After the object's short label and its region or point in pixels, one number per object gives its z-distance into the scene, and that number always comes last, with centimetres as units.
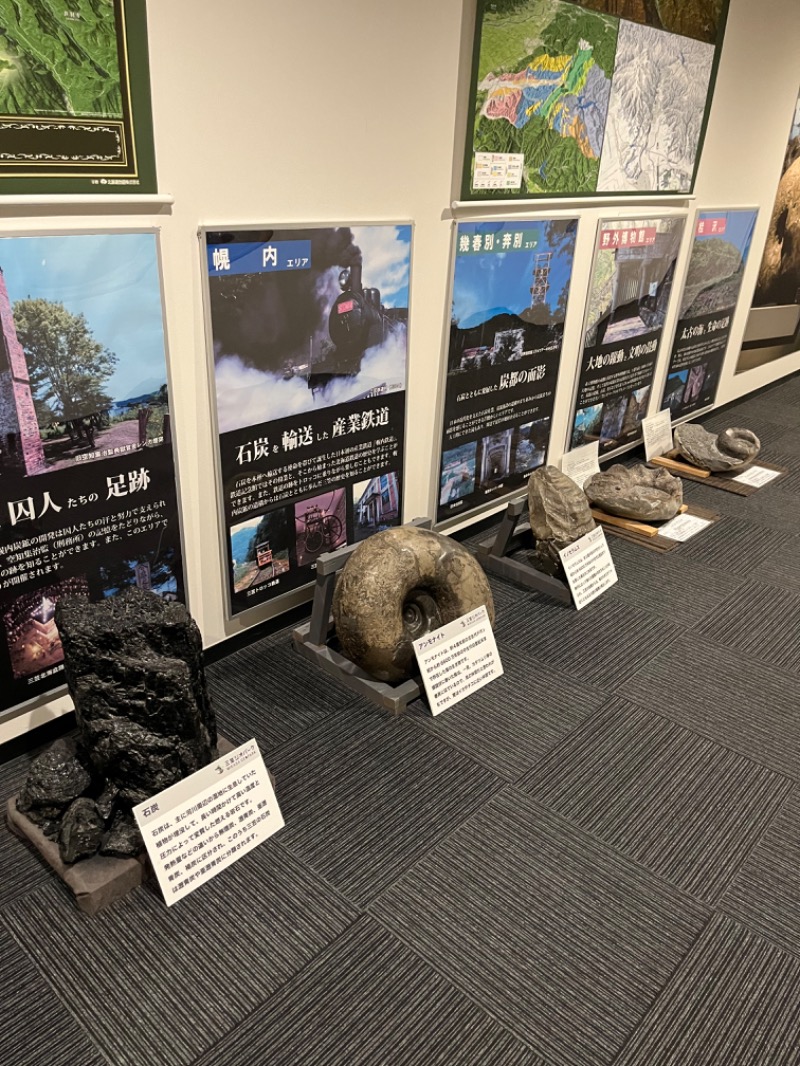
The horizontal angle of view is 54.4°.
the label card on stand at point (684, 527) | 358
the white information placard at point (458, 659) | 234
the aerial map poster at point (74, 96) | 162
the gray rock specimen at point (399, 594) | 230
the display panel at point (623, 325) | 359
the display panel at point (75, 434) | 182
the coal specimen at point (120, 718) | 176
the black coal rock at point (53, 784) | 182
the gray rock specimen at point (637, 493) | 358
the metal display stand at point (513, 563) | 305
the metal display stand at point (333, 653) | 240
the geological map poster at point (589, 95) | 266
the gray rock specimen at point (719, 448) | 421
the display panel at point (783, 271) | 483
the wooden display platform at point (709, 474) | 411
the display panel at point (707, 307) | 430
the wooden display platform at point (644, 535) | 348
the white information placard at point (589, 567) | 293
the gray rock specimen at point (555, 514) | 296
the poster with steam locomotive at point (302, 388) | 222
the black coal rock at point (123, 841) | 176
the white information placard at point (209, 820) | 171
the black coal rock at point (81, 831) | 174
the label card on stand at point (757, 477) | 419
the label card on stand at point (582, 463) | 370
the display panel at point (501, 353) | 293
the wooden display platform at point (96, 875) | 171
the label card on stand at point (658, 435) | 431
